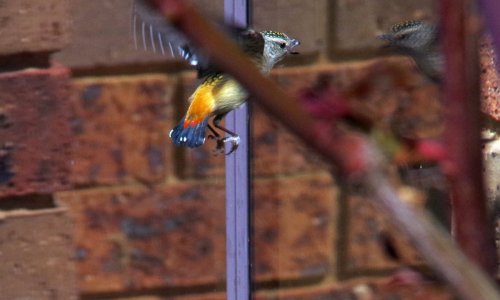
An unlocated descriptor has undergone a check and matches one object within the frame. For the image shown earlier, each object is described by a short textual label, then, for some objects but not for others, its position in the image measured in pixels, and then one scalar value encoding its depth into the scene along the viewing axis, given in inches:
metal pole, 154.8
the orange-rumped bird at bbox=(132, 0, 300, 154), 146.8
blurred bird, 146.6
